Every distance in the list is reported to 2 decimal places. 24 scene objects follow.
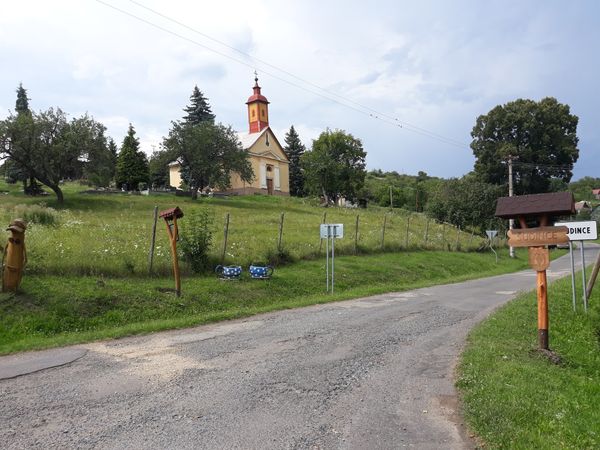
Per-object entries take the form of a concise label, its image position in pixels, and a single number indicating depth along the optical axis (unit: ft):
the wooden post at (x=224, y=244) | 50.91
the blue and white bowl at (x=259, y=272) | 49.80
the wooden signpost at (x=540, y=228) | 26.32
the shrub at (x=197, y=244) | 48.11
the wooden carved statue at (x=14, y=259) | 33.99
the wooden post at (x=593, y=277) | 44.47
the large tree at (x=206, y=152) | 155.43
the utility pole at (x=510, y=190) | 112.10
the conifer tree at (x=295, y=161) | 273.54
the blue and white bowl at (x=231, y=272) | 47.65
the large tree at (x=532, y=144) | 190.19
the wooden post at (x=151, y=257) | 44.71
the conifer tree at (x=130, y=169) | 195.42
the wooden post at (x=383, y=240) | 80.37
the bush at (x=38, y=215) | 68.23
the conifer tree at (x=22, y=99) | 260.42
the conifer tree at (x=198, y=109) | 236.43
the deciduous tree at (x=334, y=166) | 208.23
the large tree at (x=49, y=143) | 116.16
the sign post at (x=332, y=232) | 52.95
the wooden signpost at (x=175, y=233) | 40.16
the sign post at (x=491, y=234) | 103.96
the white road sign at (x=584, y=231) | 42.04
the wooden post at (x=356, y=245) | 74.89
